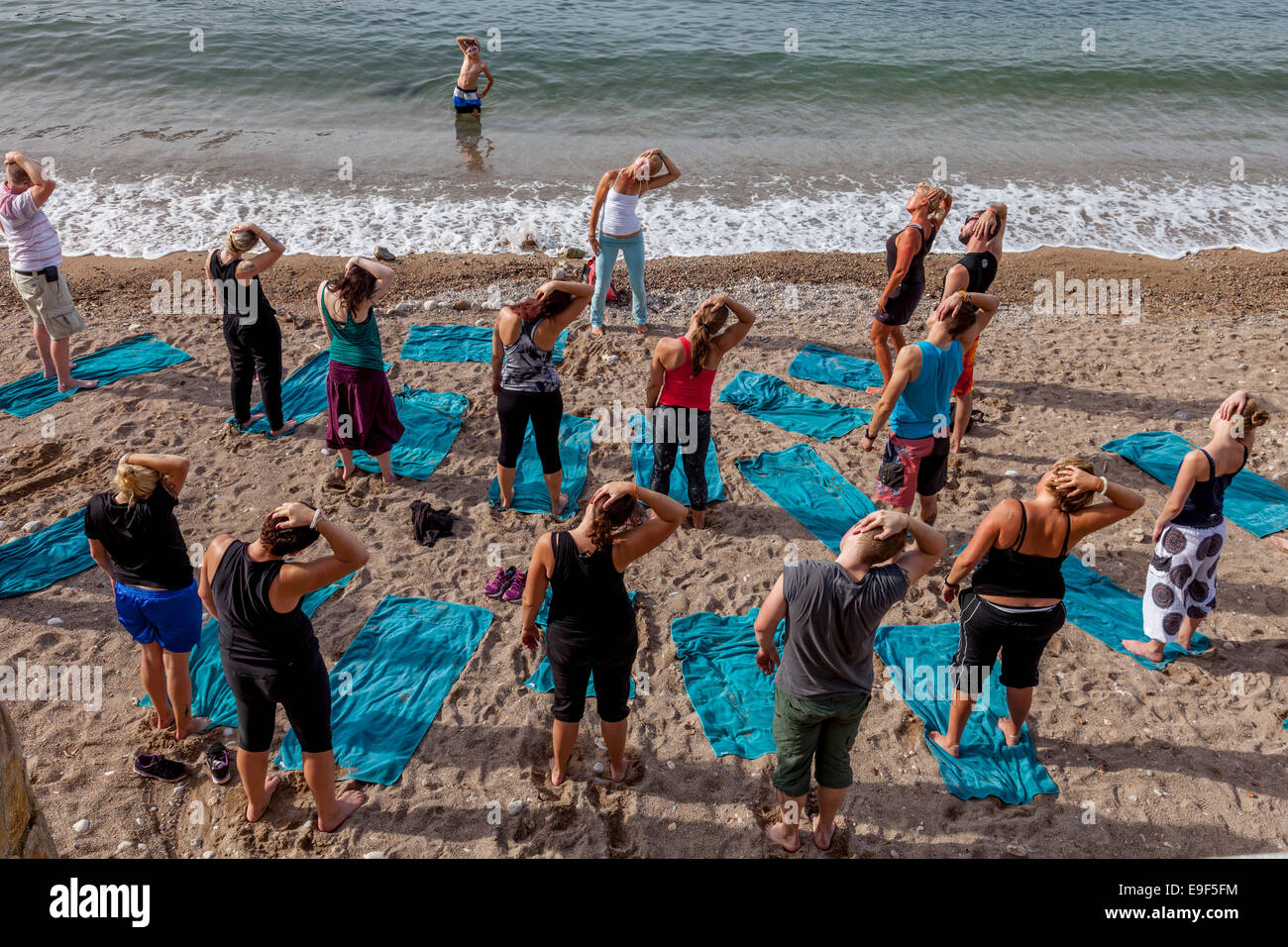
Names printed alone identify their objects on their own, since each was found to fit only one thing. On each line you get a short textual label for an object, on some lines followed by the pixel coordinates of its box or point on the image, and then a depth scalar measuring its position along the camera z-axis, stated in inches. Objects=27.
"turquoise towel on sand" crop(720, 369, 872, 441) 311.0
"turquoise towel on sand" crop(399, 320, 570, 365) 349.1
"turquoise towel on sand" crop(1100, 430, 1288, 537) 261.5
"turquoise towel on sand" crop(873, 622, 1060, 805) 181.6
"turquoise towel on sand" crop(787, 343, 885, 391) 339.3
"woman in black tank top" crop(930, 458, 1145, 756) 161.9
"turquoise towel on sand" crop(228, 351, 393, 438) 308.7
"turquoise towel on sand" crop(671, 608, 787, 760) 193.8
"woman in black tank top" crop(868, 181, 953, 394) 277.9
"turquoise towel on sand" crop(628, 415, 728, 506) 276.7
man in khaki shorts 272.2
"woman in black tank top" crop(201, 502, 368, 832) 141.9
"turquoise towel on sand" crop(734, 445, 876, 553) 265.0
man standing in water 632.4
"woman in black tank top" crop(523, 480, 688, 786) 150.6
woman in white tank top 317.4
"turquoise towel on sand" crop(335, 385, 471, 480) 284.5
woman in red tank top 226.2
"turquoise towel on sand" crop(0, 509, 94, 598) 230.1
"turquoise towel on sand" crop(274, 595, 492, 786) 187.3
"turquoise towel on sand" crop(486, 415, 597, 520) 272.1
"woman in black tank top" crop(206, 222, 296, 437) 259.8
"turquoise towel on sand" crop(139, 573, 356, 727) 195.6
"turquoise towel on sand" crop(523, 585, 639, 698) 205.8
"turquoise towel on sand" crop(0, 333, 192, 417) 306.3
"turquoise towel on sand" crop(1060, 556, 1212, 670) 219.9
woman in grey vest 229.0
